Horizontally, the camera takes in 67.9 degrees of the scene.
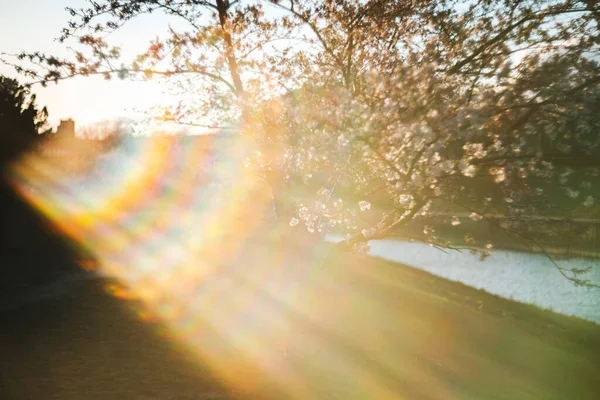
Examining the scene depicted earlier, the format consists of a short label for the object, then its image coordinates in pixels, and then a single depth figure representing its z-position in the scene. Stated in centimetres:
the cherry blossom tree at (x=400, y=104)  730
